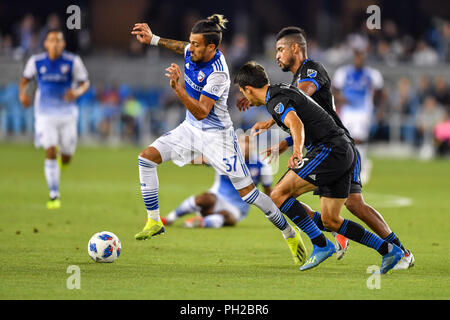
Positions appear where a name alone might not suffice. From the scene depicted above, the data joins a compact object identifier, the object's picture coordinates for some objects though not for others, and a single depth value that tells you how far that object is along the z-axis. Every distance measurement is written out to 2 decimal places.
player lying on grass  25.30
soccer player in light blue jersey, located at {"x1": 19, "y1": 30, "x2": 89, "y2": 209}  29.70
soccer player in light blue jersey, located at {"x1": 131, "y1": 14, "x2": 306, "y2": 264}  19.06
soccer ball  18.14
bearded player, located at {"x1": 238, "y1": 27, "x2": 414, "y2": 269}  18.00
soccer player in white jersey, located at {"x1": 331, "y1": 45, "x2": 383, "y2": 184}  39.00
